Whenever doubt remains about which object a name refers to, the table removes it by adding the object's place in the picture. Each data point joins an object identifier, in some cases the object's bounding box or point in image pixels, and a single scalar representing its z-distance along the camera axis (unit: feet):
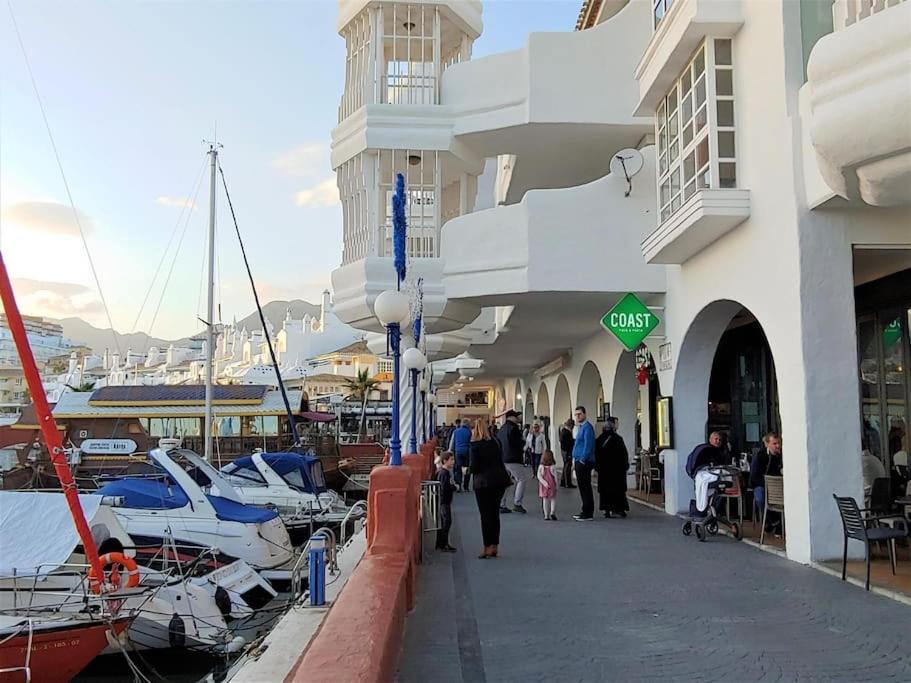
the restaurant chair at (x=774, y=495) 34.58
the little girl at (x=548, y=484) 45.32
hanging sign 45.75
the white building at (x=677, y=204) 30.45
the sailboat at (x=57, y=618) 26.78
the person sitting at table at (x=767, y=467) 35.76
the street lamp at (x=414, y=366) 46.33
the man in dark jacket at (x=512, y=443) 46.14
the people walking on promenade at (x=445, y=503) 37.09
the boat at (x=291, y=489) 60.64
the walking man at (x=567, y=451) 65.31
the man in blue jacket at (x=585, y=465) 45.85
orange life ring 31.78
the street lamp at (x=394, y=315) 30.51
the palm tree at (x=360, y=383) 184.81
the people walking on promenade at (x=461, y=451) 70.69
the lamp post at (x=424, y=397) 67.08
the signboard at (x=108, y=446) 86.33
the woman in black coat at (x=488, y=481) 33.78
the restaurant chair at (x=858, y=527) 25.55
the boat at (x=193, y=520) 44.73
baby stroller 37.01
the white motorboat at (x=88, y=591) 30.12
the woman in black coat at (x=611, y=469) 45.14
